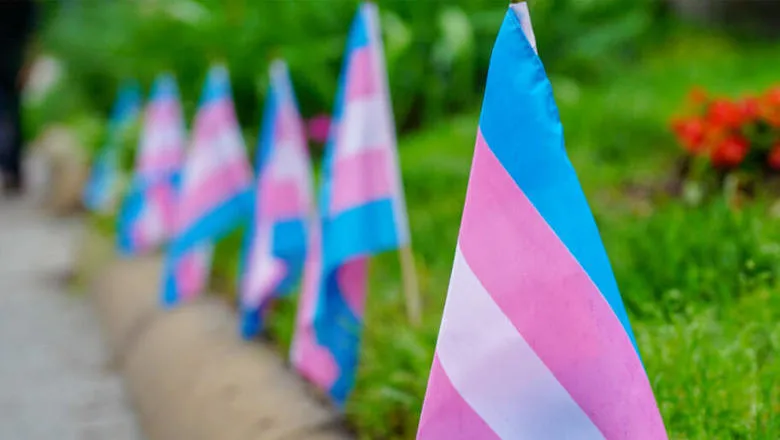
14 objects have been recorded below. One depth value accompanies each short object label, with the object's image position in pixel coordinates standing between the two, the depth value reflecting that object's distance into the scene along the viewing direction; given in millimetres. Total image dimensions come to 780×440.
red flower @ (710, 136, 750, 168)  4750
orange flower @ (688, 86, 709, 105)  5164
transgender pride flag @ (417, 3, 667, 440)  2064
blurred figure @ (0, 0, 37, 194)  11117
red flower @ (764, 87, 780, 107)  4773
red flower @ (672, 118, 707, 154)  4863
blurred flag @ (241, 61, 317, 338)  4184
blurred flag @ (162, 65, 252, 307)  4891
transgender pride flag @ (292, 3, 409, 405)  3488
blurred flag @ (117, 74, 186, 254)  6391
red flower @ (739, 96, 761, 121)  4844
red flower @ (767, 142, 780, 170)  4624
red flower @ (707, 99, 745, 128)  4840
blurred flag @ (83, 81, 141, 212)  8352
